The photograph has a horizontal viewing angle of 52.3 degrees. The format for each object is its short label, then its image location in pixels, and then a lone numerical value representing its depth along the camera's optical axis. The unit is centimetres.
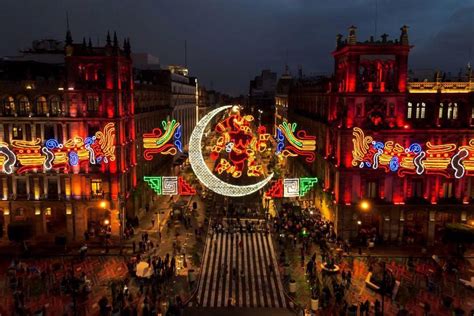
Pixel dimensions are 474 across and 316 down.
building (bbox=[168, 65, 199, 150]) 10174
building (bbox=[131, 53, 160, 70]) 10298
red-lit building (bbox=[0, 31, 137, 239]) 5491
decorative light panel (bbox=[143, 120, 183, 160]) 5225
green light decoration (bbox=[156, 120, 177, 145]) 5225
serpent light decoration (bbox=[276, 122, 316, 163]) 5272
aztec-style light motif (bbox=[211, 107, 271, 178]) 4853
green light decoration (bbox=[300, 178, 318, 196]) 5062
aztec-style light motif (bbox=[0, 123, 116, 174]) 5265
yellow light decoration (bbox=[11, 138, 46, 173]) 5266
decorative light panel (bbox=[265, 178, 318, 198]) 5034
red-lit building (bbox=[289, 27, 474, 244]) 5306
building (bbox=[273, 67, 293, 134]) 11514
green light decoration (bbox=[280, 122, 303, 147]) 5238
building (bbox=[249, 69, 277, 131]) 17750
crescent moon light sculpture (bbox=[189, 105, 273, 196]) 4678
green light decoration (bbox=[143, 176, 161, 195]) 5075
